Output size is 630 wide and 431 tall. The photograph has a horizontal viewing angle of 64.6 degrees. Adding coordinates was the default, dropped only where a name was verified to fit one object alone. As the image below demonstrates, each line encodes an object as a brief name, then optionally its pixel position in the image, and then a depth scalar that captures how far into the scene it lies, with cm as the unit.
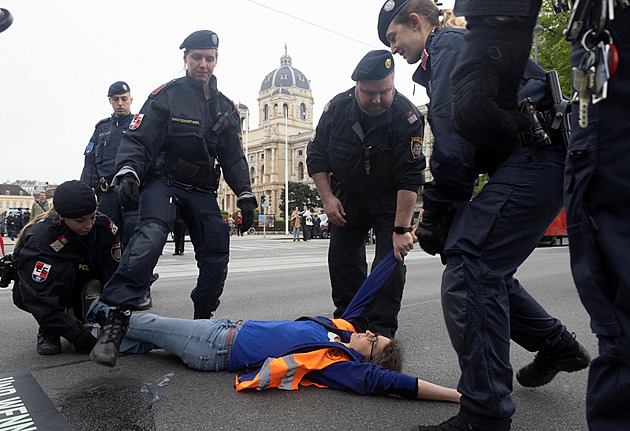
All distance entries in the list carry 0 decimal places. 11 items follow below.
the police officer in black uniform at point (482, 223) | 179
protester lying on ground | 248
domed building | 9281
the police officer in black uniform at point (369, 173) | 337
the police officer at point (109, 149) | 552
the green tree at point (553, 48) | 1816
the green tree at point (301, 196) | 6141
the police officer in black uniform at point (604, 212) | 126
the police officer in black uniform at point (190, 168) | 312
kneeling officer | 307
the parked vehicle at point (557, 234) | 1538
